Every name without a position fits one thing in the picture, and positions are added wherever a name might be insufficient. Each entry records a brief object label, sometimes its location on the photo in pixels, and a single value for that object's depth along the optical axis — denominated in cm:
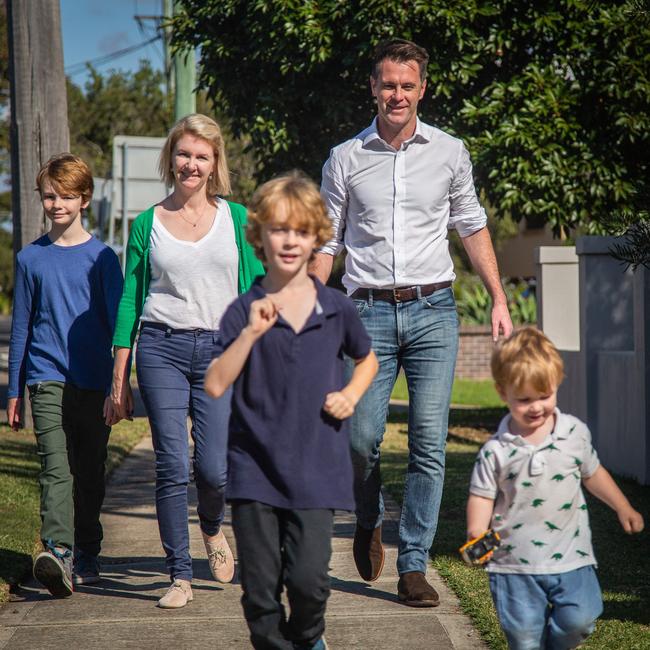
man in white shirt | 844
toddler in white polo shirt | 574
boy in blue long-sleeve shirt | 889
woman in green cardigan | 824
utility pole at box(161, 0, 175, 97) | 4167
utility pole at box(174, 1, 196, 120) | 2667
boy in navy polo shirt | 596
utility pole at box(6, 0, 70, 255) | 1847
